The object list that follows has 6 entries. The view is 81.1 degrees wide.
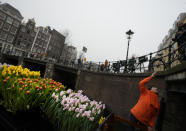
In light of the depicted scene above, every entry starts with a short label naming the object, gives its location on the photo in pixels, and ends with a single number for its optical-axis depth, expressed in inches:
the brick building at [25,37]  1533.0
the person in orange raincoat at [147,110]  100.7
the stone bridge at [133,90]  169.3
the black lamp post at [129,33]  486.0
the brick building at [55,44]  1817.2
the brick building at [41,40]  1674.5
